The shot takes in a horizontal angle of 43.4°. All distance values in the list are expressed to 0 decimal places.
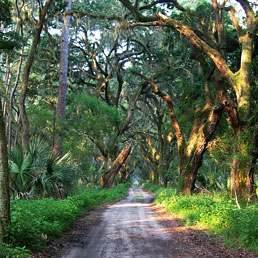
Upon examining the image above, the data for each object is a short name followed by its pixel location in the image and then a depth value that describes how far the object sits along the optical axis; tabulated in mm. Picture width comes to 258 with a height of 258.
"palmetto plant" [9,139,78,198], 10734
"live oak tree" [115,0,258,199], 11258
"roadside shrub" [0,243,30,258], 5000
